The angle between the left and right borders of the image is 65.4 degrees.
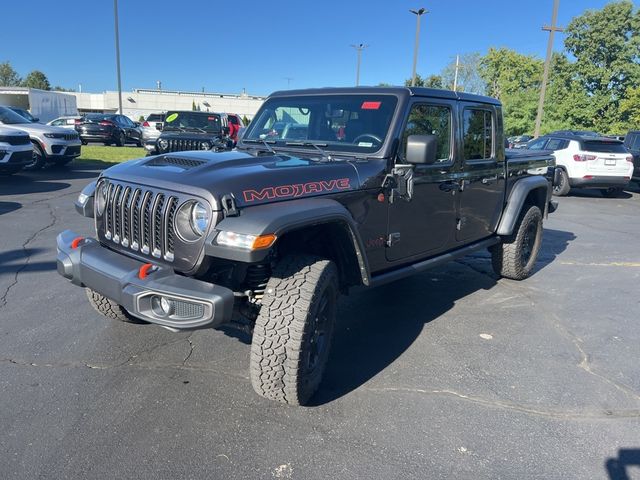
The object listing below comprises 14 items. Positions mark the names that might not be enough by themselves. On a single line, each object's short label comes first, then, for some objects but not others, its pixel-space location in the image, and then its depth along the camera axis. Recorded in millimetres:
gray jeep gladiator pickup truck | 2719
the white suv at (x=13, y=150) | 10555
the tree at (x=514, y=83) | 41750
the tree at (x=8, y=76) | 84100
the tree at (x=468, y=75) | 62500
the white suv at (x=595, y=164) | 13281
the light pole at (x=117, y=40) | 28938
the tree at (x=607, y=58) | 37094
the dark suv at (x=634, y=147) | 14398
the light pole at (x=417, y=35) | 30562
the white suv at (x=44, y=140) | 12430
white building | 57719
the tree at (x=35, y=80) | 83125
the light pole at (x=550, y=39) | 24031
